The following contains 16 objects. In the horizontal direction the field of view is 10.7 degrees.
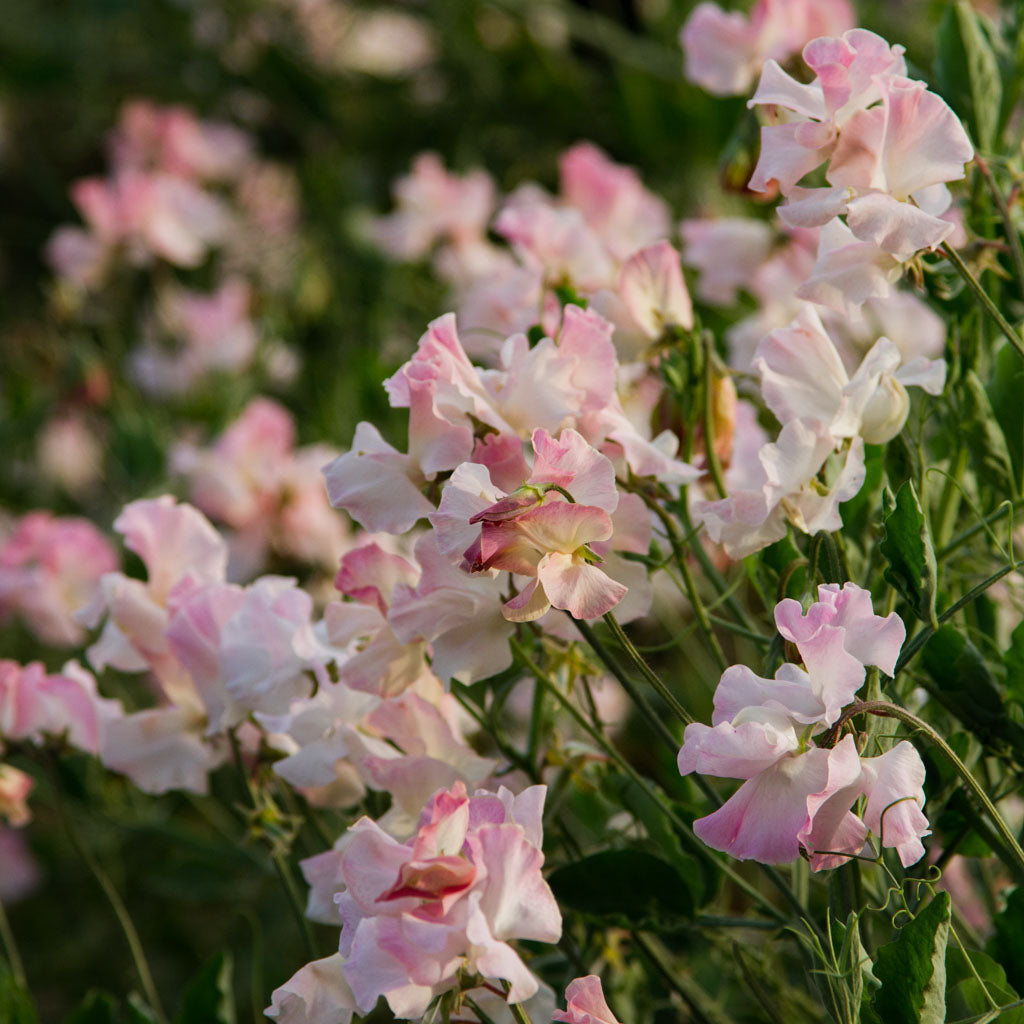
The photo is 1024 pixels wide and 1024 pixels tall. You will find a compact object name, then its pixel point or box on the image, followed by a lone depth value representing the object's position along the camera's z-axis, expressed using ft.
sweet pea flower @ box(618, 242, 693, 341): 4.79
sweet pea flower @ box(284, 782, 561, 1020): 4.29
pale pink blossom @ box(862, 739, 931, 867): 4.30
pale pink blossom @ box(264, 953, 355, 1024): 4.42
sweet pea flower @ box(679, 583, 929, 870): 4.28
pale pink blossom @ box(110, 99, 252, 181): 11.29
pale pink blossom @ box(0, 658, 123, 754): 4.93
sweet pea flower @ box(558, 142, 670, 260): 7.11
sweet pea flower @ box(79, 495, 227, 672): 4.84
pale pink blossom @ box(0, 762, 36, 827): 5.02
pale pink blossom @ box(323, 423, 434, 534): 4.48
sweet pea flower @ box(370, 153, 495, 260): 8.30
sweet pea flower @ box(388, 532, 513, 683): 4.47
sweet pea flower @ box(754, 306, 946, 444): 4.51
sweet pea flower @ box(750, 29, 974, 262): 4.43
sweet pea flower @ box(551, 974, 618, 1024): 4.31
